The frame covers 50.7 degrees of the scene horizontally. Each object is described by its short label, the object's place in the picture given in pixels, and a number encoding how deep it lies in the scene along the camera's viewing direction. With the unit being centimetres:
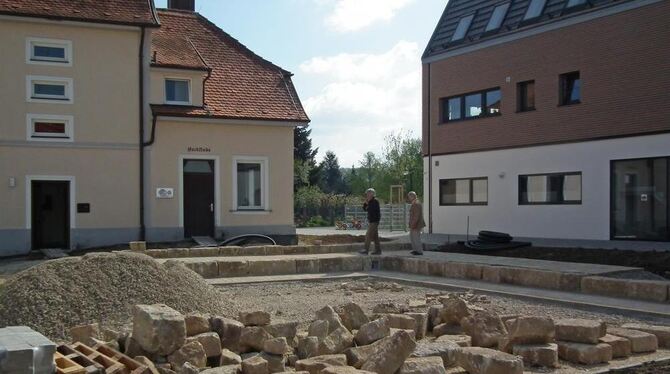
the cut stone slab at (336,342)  712
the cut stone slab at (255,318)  759
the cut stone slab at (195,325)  727
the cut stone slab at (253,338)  727
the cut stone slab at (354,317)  839
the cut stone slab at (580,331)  758
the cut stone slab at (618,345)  768
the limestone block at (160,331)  667
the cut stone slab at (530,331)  741
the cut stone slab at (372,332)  747
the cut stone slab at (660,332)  820
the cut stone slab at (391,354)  639
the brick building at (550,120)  2102
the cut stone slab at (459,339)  767
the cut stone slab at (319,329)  756
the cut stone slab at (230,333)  738
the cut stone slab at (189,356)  667
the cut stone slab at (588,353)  744
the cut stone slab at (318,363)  636
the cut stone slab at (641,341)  789
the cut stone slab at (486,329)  786
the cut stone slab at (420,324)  848
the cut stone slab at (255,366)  642
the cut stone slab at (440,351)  702
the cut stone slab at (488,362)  648
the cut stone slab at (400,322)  828
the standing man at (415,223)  1769
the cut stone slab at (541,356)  732
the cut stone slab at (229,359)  683
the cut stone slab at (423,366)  632
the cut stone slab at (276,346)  696
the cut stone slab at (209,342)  698
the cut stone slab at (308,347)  716
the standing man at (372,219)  1805
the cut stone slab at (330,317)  766
